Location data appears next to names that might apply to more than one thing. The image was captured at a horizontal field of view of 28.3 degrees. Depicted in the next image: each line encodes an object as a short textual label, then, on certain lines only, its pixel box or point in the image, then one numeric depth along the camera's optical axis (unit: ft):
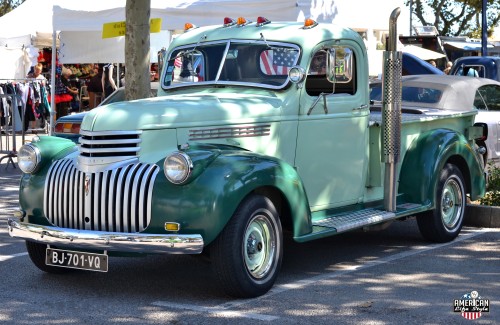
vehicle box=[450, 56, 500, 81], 69.26
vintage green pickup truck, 22.47
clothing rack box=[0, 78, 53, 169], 52.45
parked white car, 43.19
